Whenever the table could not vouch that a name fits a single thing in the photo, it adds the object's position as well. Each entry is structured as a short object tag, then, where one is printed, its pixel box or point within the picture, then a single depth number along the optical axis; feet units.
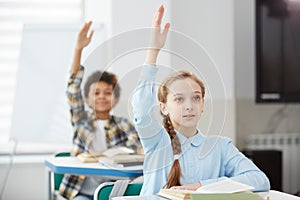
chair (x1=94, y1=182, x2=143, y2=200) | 9.65
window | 20.08
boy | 11.47
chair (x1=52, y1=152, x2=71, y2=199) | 14.63
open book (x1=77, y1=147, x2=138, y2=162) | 11.90
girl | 8.64
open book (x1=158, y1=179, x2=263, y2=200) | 7.66
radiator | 20.38
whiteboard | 18.84
